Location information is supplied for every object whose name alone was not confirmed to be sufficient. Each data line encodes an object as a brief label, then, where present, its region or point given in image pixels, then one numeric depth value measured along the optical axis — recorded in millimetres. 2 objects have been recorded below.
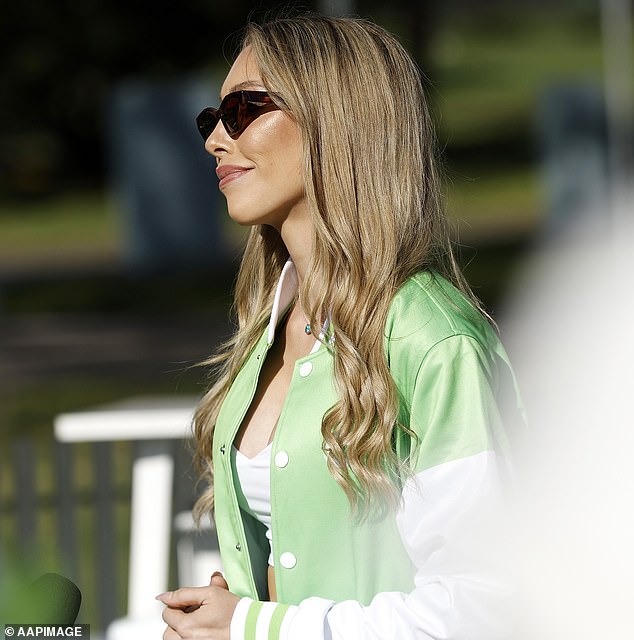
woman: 3664
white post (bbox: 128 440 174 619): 7660
